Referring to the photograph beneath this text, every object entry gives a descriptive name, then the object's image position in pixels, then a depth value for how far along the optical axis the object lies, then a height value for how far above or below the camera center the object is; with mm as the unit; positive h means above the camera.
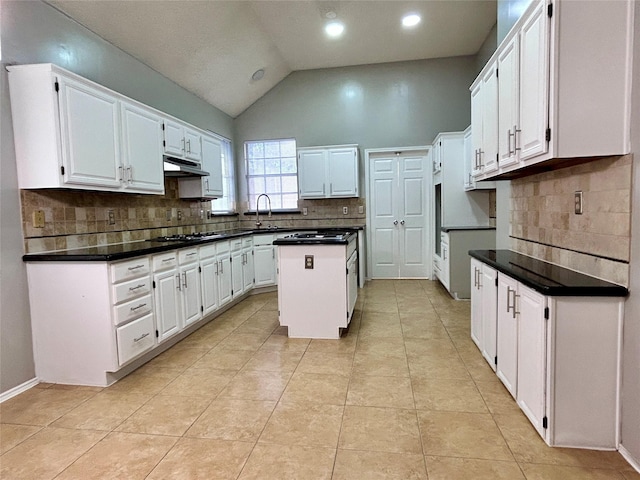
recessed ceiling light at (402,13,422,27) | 4552 +2450
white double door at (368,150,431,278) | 5973 -9
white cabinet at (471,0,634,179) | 1662 +610
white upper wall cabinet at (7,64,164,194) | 2438 +656
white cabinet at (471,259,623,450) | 1693 -757
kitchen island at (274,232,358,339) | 3365 -660
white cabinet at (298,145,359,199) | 5699 +691
